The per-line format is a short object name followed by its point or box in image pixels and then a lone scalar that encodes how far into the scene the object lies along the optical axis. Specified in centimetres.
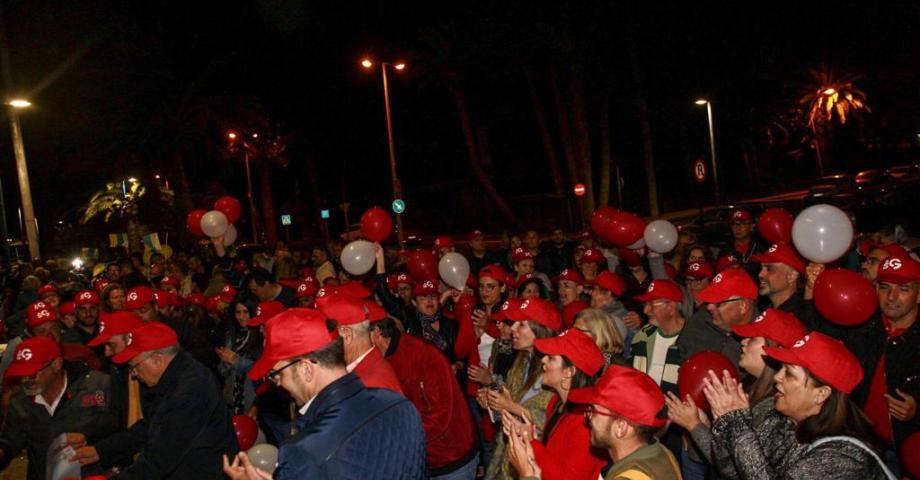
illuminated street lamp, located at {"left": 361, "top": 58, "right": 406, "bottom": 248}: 2420
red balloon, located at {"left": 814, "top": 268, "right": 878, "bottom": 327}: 504
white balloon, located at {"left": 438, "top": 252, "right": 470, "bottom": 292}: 841
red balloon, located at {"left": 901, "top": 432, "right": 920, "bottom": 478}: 388
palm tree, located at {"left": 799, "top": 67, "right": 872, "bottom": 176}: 5250
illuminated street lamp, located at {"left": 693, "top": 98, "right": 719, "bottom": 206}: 2759
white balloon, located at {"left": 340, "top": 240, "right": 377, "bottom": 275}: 862
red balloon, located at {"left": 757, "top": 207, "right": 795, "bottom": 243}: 802
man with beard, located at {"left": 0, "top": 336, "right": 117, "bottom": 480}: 496
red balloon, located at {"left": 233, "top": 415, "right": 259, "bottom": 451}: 504
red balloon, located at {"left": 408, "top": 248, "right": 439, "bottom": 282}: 879
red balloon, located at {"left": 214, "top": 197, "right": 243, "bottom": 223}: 1059
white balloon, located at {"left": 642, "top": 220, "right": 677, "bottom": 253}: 837
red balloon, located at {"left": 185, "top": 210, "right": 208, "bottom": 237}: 1055
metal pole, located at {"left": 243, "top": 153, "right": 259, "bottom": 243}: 4937
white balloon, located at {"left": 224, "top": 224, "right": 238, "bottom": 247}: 1029
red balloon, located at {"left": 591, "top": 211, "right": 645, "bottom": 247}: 905
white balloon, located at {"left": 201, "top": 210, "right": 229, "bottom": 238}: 971
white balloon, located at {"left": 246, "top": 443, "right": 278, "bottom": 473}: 423
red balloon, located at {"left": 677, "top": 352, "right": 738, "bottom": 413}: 404
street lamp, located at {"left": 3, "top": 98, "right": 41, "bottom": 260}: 1728
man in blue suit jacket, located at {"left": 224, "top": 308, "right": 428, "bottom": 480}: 276
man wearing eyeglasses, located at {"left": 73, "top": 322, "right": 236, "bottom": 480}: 383
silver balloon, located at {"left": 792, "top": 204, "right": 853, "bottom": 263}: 610
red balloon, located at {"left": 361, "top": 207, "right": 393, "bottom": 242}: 982
